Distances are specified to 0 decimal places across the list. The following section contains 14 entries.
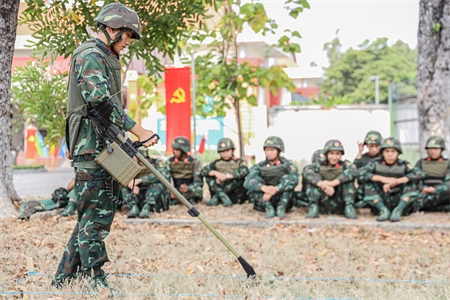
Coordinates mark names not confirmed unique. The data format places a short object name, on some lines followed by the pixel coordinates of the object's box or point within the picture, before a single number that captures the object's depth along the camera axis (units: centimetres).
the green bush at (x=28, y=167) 2188
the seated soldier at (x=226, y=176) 893
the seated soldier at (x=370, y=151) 863
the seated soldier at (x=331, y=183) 762
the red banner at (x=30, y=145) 2327
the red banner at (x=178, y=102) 998
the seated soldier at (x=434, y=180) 790
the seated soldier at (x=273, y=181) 768
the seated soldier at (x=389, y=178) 764
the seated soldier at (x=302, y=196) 835
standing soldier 329
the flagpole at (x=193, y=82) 1050
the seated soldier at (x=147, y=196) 762
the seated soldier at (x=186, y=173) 888
